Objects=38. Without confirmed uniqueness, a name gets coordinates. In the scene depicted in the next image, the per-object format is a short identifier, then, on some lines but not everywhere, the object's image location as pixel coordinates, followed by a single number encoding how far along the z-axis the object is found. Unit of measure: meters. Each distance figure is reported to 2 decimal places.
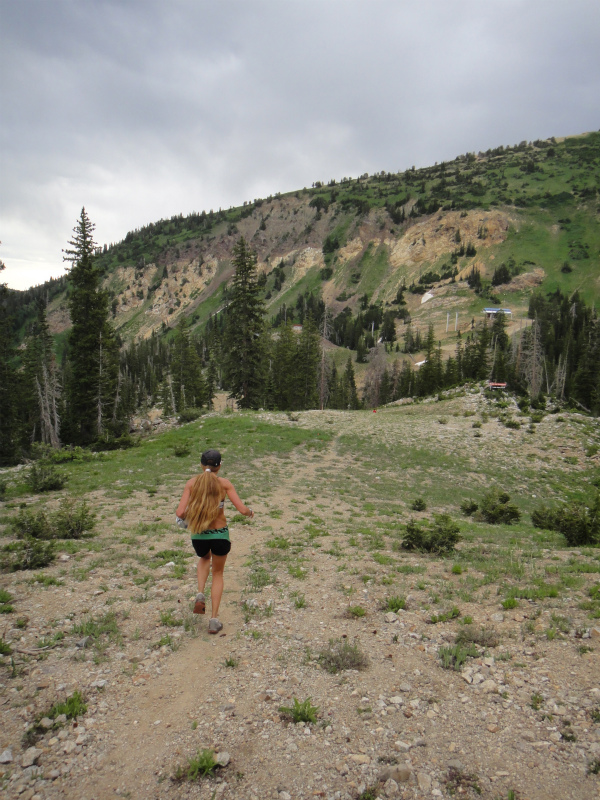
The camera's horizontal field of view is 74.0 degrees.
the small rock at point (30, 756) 3.97
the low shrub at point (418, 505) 16.81
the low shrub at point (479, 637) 5.96
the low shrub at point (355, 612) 7.14
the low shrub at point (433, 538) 10.72
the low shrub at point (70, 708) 4.62
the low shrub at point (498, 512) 16.33
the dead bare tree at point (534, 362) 61.19
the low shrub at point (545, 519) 15.18
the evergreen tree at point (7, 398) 26.91
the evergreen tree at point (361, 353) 142.38
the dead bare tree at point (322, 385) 63.56
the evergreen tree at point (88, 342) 31.72
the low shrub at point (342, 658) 5.67
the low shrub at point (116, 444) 27.27
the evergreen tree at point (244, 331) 39.91
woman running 6.52
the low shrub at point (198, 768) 3.92
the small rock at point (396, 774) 3.87
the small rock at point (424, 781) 3.77
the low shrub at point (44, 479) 15.15
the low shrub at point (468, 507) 17.36
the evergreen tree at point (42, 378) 46.59
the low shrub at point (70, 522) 10.54
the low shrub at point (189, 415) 33.91
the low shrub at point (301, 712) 4.68
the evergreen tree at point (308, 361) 59.81
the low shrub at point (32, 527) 10.12
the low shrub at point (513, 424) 31.80
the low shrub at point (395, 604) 7.30
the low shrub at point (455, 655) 5.59
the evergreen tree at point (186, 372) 73.19
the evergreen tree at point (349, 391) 99.53
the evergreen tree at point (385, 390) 96.56
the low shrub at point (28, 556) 8.40
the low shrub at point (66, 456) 20.17
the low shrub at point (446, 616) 6.77
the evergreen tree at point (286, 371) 62.44
